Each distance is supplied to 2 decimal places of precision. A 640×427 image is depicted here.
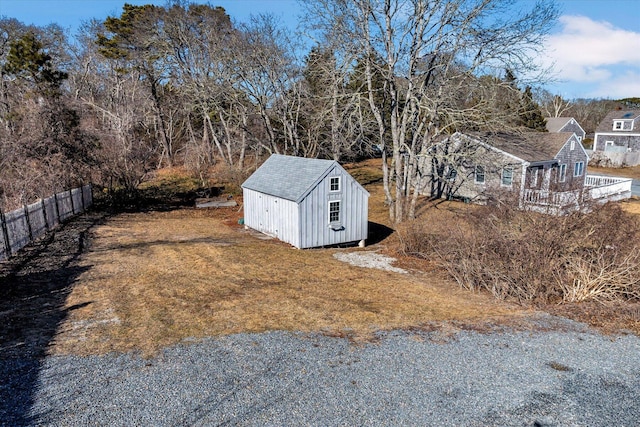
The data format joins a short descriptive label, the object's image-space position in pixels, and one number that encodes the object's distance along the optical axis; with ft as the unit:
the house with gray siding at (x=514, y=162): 79.82
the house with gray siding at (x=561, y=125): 159.94
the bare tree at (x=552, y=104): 215.72
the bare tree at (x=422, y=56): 67.77
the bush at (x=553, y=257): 37.63
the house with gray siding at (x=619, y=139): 151.12
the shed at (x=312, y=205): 57.67
